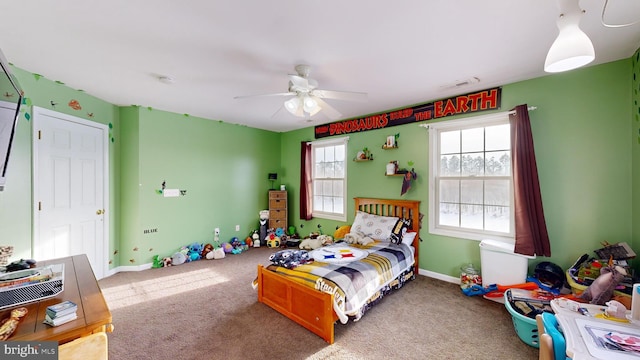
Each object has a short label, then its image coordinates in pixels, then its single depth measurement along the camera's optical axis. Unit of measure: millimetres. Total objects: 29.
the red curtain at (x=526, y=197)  2594
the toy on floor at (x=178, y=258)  3988
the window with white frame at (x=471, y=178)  3000
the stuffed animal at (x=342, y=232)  4151
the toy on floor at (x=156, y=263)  3861
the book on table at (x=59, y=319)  1141
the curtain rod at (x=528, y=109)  2696
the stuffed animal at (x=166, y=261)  3917
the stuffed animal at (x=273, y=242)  4957
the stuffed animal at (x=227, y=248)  4554
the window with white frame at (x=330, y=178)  4707
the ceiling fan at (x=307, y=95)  2281
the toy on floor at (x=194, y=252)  4180
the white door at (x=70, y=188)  2771
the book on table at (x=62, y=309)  1159
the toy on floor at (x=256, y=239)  5027
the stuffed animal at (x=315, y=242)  4422
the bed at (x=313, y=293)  2105
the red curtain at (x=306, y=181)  5051
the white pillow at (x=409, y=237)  3422
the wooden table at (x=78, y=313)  1088
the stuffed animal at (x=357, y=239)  3498
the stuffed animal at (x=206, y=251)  4292
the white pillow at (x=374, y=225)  3588
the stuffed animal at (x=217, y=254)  4285
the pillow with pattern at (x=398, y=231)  3447
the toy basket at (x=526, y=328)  1983
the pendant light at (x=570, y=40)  1150
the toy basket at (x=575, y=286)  2150
